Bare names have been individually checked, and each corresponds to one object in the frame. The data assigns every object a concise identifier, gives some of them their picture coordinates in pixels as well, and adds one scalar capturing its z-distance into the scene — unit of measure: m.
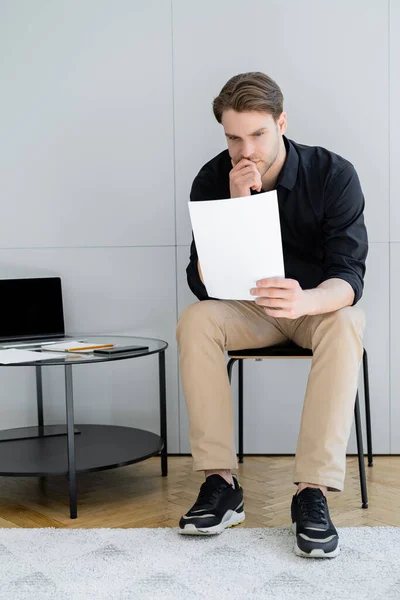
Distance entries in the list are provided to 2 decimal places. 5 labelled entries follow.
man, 1.83
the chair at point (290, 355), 2.14
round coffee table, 2.12
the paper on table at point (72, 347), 2.31
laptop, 2.71
